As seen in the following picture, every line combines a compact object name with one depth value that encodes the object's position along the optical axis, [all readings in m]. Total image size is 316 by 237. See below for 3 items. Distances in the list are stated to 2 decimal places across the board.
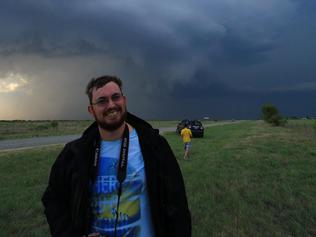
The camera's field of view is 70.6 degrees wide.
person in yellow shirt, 10.18
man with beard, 1.52
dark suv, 20.39
